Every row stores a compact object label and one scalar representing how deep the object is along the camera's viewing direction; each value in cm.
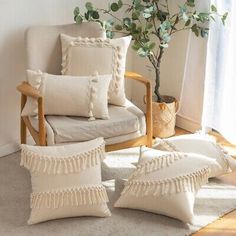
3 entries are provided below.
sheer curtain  297
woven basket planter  330
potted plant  304
